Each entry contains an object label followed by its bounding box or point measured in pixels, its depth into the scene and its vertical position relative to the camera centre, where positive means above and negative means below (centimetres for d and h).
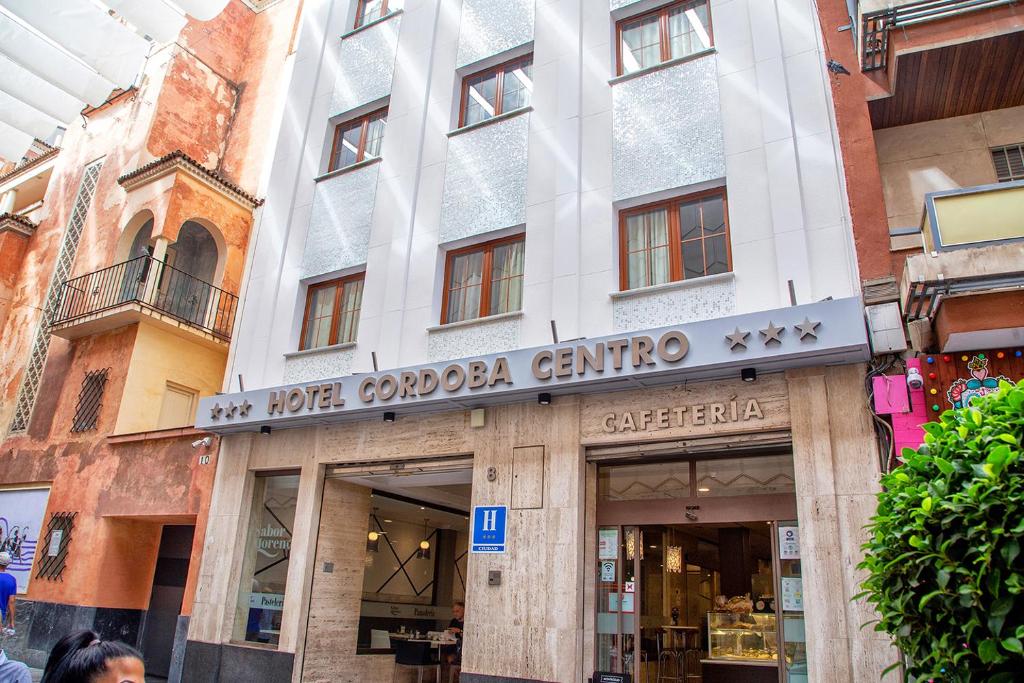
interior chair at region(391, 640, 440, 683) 1195 -92
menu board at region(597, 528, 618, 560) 876 +70
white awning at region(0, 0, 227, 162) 1407 +1022
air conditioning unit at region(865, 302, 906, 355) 733 +280
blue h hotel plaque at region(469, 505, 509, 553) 890 +84
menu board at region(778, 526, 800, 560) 766 +72
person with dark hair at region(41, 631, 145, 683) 252 -28
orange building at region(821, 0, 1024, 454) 682 +485
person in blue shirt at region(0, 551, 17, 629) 927 -15
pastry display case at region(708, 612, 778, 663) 935 -32
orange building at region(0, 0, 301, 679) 1311 +496
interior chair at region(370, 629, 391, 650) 1236 -74
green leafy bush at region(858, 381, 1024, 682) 369 +39
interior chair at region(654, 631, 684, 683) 927 -67
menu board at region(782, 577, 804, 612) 742 +20
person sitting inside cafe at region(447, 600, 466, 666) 1277 -50
